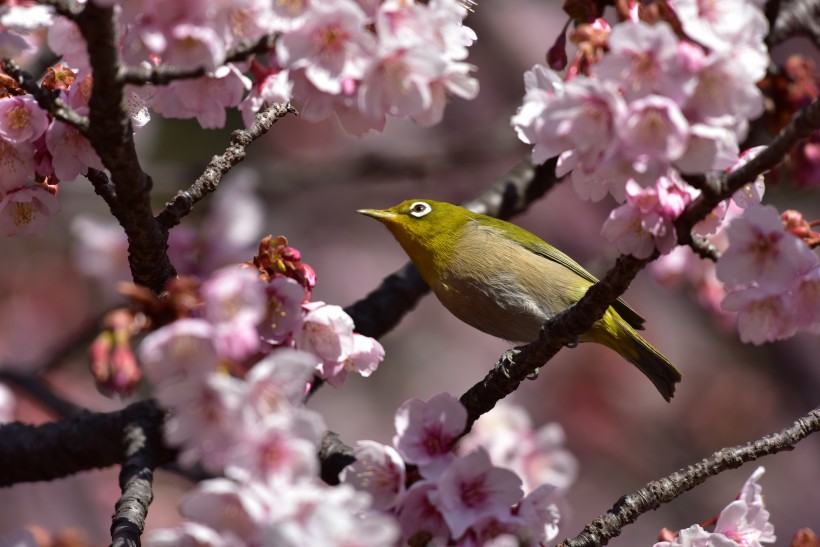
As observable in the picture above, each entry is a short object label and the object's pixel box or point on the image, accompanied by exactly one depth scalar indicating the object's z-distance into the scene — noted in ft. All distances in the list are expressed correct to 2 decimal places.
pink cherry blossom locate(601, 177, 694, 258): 12.98
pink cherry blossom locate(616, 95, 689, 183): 10.68
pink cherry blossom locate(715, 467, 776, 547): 15.37
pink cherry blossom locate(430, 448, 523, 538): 13.01
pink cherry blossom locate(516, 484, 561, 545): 13.94
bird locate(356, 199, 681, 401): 26.40
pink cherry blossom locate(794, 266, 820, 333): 14.64
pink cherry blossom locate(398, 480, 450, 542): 13.39
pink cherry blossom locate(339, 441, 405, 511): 13.51
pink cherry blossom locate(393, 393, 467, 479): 14.07
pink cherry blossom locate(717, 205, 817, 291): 13.93
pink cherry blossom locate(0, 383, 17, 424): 27.30
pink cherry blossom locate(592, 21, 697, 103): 10.64
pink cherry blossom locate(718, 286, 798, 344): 15.01
